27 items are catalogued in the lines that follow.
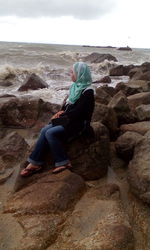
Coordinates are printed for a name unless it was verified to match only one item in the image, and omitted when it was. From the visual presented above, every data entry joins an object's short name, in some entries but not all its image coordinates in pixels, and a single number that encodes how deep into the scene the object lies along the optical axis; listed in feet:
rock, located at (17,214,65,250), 8.47
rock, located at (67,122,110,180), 12.53
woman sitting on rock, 12.26
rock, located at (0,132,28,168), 14.16
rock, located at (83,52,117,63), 82.40
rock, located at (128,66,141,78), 47.32
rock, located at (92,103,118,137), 15.83
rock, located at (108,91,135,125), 17.69
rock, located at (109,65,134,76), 51.67
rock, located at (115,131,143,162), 13.71
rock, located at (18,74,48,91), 34.30
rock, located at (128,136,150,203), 10.41
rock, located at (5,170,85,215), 9.93
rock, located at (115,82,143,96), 28.19
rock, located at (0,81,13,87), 38.16
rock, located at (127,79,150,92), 29.09
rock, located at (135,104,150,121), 17.93
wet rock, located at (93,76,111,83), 40.51
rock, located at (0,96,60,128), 19.15
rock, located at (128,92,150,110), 22.36
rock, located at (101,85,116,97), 26.92
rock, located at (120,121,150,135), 15.44
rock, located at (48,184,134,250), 8.29
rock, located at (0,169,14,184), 12.56
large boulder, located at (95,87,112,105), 22.75
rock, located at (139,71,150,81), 37.60
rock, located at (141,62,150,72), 46.04
